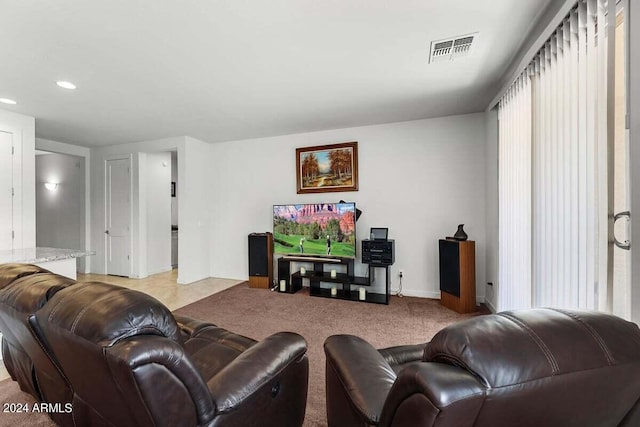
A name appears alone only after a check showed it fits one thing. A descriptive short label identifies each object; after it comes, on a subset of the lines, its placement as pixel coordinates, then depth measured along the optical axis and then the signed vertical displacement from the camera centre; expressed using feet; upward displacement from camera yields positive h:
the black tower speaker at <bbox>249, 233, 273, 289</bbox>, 14.56 -2.49
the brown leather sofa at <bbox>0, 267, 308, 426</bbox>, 2.60 -1.71
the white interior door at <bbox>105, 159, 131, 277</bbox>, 16.92 -0.10
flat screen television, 12.97 -0.83
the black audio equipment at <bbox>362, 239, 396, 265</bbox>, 12.12 -1.77
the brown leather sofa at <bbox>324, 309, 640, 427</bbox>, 1.77 -1.09
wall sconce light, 18.67 +2.00
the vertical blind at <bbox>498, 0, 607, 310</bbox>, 4.68 +0.93
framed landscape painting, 13.96 +2.33
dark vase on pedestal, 11.09 -0.95
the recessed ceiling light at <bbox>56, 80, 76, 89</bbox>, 8.82 +4.23
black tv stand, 12.63 -3.17
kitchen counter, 8.17 -1.31
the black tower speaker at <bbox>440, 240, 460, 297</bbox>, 10.84 -2.27
